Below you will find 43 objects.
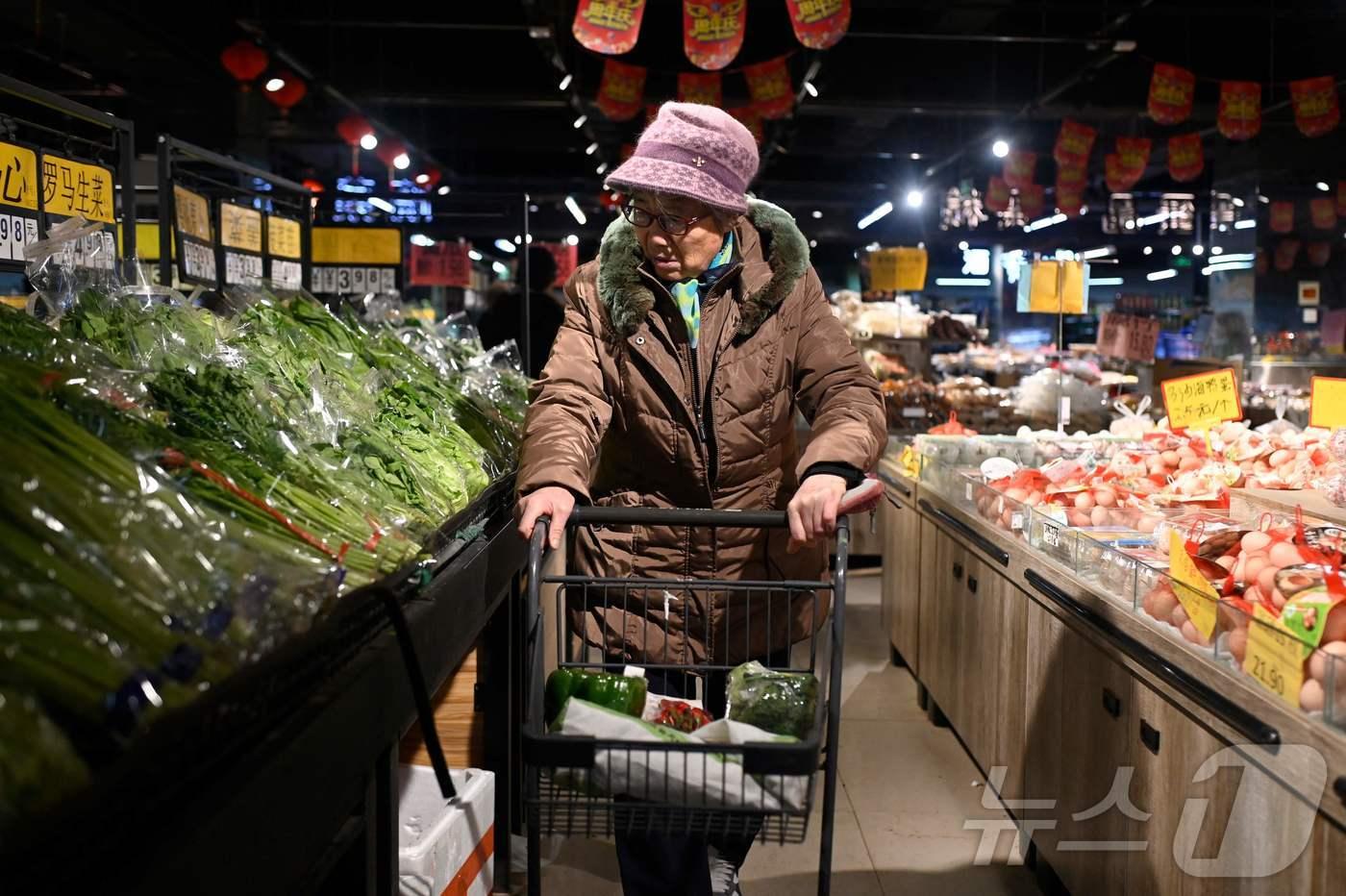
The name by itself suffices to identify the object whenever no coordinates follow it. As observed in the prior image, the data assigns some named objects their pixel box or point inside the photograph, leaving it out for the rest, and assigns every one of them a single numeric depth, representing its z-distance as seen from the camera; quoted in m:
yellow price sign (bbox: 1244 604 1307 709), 2.00
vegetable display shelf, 1.02
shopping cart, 1.56
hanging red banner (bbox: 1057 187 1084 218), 14.87
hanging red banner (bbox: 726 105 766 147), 12.12
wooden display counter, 2.00
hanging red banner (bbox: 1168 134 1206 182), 13.26
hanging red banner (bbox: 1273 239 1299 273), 13.04
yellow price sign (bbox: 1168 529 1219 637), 2.35
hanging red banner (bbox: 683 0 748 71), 8.31
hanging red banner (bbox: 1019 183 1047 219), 17.42
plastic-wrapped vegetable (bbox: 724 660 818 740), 1.79
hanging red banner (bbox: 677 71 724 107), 11.72
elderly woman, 2.45
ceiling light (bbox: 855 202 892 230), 23.36
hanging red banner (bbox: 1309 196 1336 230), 12.83
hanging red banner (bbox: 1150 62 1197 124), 10.58
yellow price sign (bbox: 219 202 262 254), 4.38
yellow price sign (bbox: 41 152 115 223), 3.00
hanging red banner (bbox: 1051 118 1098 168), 13.77
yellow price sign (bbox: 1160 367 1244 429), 4.50
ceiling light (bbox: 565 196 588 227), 18.03
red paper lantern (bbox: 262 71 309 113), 11.51
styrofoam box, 2.32
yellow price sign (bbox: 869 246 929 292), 9.42
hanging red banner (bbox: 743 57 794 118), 11.27
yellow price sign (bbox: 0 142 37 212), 2.79
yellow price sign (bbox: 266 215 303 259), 4.86
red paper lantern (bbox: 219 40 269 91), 10.20
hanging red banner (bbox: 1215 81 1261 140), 10.70
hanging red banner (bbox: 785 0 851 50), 7.59
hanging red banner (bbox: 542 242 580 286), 16.45
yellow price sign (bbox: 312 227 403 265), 5.46
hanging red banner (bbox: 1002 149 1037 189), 15.73
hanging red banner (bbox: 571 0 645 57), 7.77
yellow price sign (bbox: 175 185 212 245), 3.85
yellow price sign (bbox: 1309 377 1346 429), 4.11
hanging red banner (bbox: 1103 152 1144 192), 13.89
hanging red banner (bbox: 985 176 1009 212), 18.02
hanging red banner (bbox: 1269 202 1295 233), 12.98
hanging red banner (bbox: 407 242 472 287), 8.59
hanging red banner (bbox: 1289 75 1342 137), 10.27
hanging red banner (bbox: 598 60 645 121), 11.48
